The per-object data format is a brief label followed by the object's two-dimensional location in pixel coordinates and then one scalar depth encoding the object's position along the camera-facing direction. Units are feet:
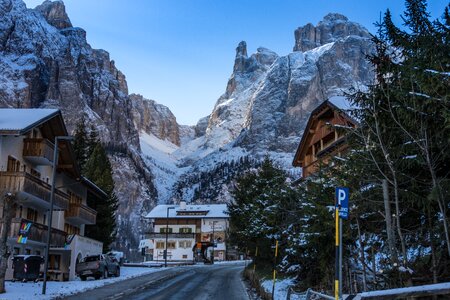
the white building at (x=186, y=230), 319.27
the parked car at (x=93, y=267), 115.85
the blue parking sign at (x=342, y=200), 36.90
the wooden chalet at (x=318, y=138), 107.14
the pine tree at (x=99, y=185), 176.65
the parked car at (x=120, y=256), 204.13
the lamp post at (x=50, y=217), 79.81
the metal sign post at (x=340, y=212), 36.09
